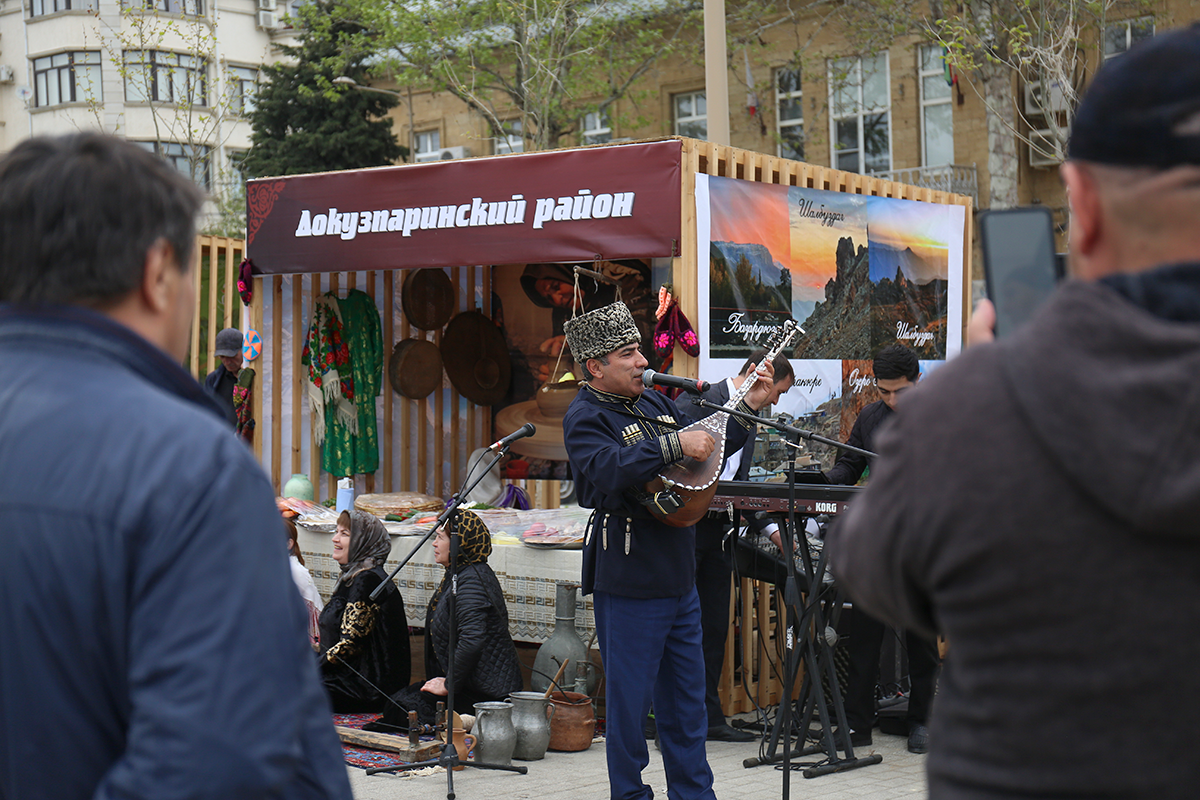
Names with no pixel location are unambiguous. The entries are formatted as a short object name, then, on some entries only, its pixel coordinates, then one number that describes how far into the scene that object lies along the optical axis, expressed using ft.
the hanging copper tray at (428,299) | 36.11
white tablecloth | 24.03
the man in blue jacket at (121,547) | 4.59
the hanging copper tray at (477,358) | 37.11
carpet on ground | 20.74
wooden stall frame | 23.88
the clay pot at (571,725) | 21.59
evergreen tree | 75.87
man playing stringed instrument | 15.76
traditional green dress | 34.30
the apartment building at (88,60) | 124.16
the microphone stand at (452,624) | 18.13
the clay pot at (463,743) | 20.53
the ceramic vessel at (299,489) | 33.01
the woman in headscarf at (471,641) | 21.33
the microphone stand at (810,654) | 16.08
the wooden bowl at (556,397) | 34.71
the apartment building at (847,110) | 71.31
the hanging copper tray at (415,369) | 36.35
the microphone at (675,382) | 15.66
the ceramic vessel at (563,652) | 22.94
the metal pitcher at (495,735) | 20.26
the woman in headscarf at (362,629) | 22.98
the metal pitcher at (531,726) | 20.90
